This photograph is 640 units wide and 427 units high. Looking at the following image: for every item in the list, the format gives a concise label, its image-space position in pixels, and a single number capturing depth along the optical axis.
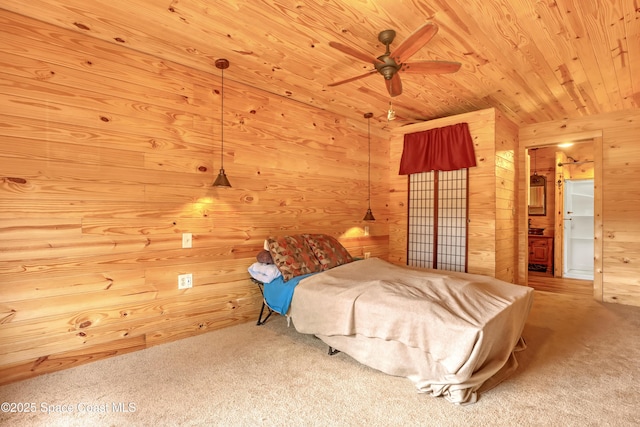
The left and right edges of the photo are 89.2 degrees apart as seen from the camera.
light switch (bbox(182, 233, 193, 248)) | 2.85
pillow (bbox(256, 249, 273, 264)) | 3.03
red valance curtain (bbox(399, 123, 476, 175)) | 4.03
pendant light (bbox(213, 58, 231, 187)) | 2.80
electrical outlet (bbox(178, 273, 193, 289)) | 2.84
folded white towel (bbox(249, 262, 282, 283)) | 2.95
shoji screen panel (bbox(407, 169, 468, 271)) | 4.14
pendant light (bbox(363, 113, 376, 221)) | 4.20
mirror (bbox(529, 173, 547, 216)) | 6.32
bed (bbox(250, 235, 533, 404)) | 1.88
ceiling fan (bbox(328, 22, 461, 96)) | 2.05
